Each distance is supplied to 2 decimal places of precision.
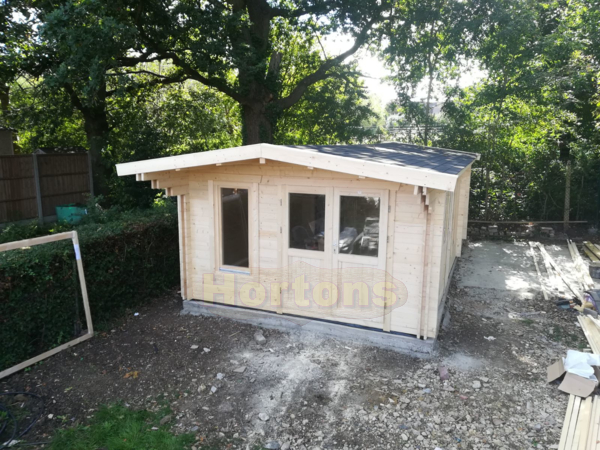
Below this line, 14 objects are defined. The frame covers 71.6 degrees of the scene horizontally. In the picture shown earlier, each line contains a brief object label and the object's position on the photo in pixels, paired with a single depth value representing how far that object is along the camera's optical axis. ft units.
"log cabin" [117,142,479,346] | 17.01
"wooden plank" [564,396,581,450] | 11.80
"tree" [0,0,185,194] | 27.37
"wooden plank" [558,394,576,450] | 11.91
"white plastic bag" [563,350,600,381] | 14.55
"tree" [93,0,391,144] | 34.17
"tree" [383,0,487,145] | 41.88
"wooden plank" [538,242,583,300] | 23.98
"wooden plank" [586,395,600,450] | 11.48
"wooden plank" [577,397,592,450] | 11.68
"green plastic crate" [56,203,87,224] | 37.50
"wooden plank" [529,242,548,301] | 25.04
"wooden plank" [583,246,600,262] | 31.25
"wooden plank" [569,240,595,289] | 25.26
